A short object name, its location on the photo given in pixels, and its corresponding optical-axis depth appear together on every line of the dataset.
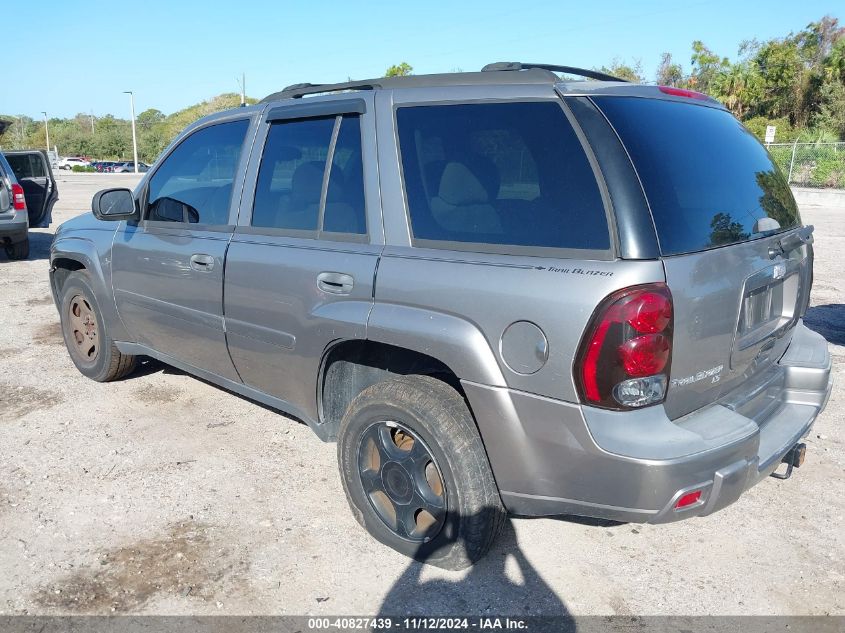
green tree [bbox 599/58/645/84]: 43.59
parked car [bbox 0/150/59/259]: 9.59
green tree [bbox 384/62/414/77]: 42.85
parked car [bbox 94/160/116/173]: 57.50
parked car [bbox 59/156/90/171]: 61.56
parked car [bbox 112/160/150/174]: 57.00
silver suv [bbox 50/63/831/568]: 2.30
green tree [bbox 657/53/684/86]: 49.44
